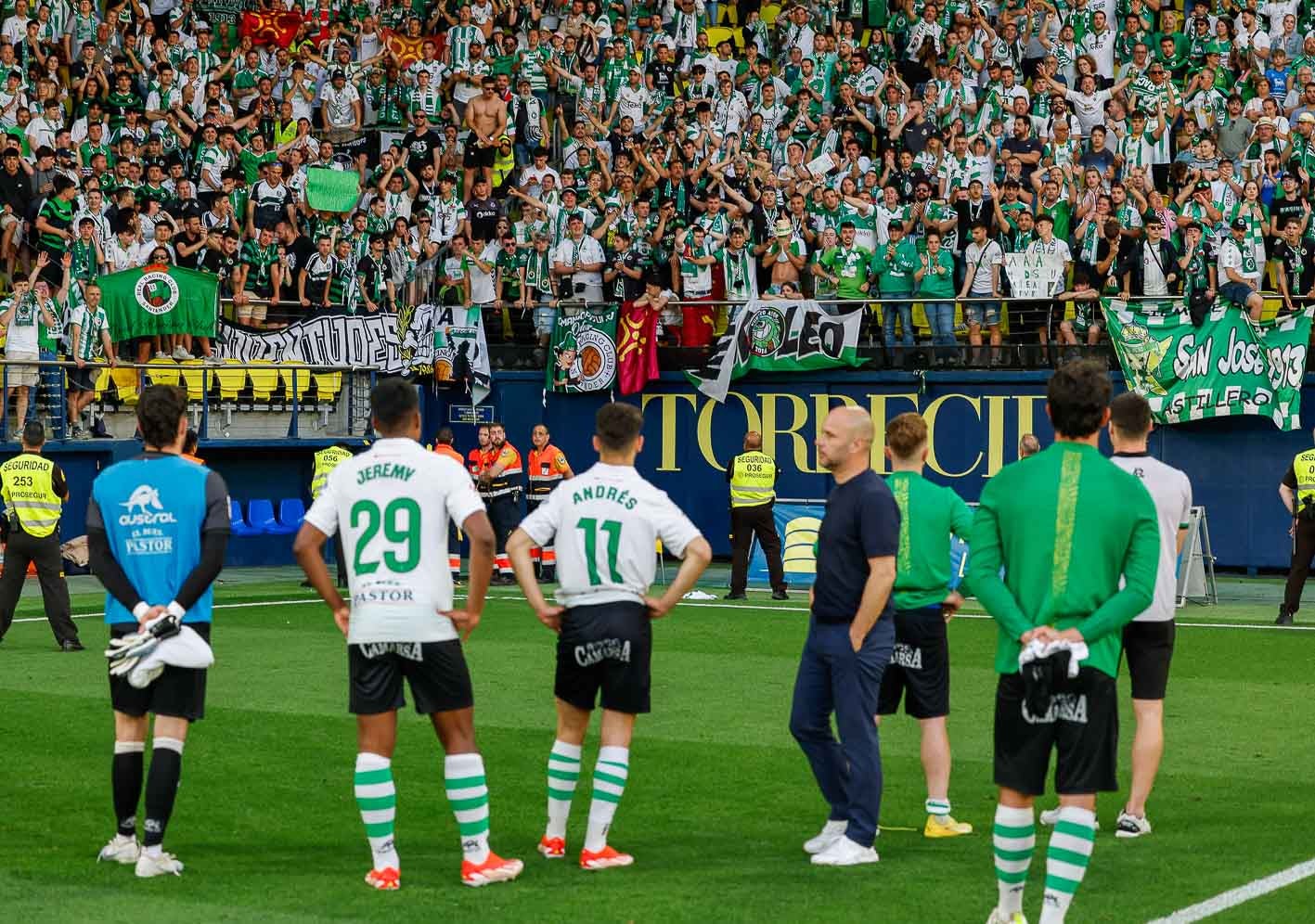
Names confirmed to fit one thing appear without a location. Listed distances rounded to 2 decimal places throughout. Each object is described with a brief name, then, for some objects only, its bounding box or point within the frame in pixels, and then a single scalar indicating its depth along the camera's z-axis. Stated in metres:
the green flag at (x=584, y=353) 27.91
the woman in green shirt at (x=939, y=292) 25.92
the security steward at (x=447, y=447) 22.61
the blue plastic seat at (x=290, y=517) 27.98
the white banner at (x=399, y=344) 27.73
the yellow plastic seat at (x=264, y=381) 27.73
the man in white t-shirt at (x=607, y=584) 8.19
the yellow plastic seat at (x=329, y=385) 28.47
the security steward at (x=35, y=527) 16.69
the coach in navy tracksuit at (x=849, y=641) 8.13
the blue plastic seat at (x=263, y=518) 27.80
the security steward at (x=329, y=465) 23.55
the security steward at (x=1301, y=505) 18.73
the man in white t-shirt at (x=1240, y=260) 24.93
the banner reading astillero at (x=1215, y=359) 24.61
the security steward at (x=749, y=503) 22.89
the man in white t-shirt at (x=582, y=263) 28.02
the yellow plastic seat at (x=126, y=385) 26.27
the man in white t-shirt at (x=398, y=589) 7.76
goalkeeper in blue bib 8.16
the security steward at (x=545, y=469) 25.84
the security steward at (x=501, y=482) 25.92
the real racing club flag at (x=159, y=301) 25.64
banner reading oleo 26.75
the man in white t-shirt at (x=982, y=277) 25.58
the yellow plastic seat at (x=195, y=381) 26.66
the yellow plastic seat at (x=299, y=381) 27.98
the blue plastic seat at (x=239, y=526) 27.47
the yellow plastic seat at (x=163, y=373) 25.92
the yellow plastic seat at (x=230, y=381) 27.31
